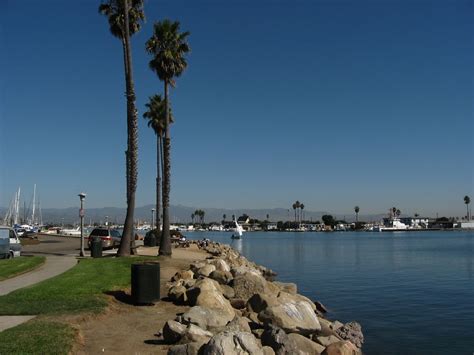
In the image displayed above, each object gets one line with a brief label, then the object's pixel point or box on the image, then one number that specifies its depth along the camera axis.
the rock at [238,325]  10.58
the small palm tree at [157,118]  54.44
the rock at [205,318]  11.94
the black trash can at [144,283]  15.62
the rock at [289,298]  17.64
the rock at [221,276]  21.14
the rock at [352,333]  15.98
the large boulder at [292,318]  14.21
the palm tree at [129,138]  29.66
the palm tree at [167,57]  34.34
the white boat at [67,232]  91.72
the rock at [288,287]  23.42
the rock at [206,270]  22.45
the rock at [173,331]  11.09
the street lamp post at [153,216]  64.57
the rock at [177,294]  16.58
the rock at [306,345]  12.05
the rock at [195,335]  10.75
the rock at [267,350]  10.31
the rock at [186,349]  9.66
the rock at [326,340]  13.25
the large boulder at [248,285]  18.72
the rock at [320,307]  22.63
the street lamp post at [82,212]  31.11
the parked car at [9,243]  27.27
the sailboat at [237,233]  153.81
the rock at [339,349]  12.02
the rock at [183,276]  21.04
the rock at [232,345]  9.32
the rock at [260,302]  15.87
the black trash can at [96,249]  29.42
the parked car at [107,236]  39.50
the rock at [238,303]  17.41
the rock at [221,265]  25.46
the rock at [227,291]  18.34
